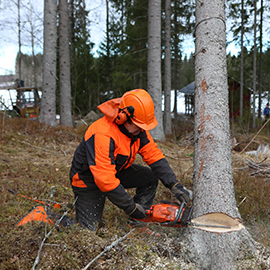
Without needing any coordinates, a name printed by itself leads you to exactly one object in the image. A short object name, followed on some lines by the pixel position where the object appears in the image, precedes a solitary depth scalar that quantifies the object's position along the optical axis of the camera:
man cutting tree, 2.38
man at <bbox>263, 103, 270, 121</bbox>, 18.08
